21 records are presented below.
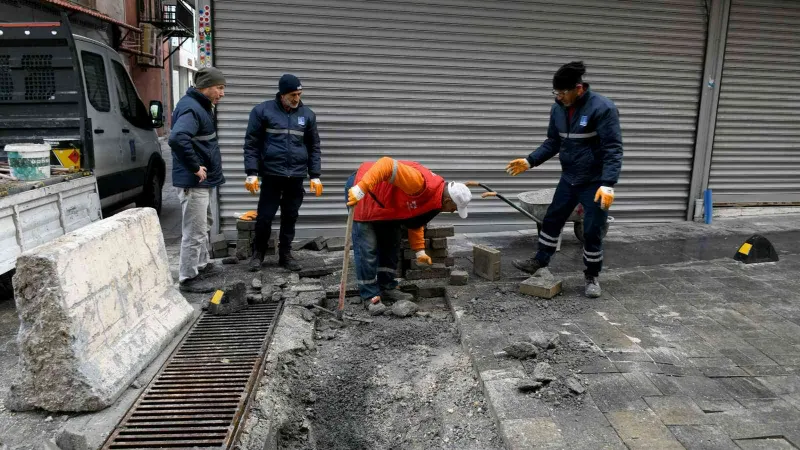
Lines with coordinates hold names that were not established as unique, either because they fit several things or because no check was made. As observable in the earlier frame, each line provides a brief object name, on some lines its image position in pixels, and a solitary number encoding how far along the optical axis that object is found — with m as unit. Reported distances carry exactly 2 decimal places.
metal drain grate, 3.05
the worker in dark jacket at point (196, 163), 5.11
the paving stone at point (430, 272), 5.53
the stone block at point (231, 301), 4.80
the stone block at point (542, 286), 5.07
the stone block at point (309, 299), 5.02
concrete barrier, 3.16
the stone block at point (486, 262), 5.57
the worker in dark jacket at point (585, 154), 4.88
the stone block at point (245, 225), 6.14
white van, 5.82
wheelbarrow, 6.27
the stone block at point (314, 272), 5.78
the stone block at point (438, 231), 5.58
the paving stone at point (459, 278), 5.44
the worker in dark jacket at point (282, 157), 5.61
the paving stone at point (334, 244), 6.66
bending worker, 4.51
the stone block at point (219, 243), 6.35
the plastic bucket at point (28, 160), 4.98
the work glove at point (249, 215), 6.31
